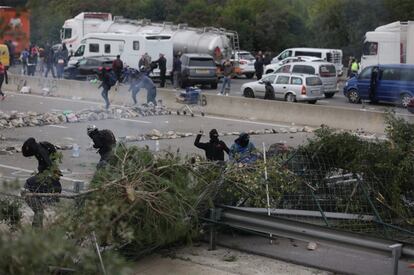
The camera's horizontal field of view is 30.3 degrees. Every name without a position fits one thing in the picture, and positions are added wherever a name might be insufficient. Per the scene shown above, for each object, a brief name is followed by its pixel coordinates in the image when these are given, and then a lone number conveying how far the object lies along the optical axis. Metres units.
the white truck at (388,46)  32.03
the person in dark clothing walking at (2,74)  27.05
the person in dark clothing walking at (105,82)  24.51
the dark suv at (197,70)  35.00
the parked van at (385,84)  27.52
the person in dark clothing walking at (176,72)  34.91
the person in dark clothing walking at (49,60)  36.16
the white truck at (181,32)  41.75
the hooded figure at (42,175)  7.72
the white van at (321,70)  32.84
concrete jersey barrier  21.27
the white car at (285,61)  37.58
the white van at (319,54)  40.03
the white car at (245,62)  43.88
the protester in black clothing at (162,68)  34.50
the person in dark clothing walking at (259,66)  38.72
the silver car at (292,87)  28.09
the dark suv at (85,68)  36.88
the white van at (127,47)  38.88
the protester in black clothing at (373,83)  28.55
